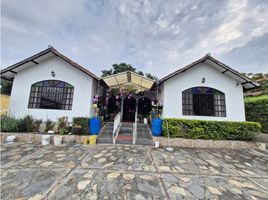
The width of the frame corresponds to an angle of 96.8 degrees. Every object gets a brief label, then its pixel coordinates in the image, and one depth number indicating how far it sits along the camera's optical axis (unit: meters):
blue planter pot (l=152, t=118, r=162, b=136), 7.12
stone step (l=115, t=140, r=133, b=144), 6.74
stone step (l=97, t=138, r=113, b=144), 6.76
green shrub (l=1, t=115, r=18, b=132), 6.95
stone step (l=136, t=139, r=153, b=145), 6.80
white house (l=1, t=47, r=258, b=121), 8.20
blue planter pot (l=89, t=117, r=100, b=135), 7.15
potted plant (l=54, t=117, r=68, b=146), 6.45
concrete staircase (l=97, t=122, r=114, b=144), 6.78
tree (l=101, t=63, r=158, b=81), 21.69
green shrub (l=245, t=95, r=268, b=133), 9.19
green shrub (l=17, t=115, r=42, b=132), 7.30
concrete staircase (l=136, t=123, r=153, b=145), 6.83
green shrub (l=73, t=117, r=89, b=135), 7.03
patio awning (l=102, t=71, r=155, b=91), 7.23
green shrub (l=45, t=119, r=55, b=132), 7.62
